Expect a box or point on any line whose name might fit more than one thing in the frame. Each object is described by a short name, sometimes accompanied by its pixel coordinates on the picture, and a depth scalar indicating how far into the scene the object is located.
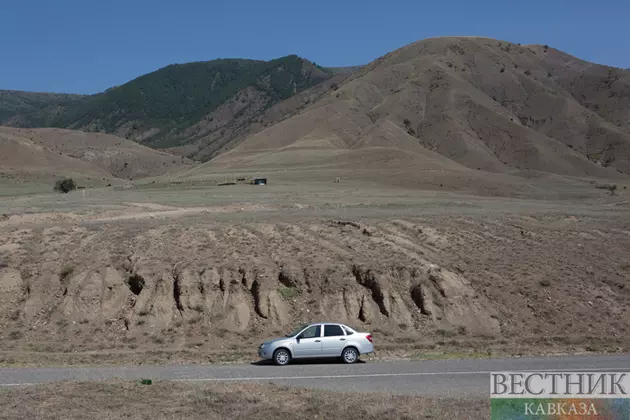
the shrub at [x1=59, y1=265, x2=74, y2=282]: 27.34
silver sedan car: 20.20
